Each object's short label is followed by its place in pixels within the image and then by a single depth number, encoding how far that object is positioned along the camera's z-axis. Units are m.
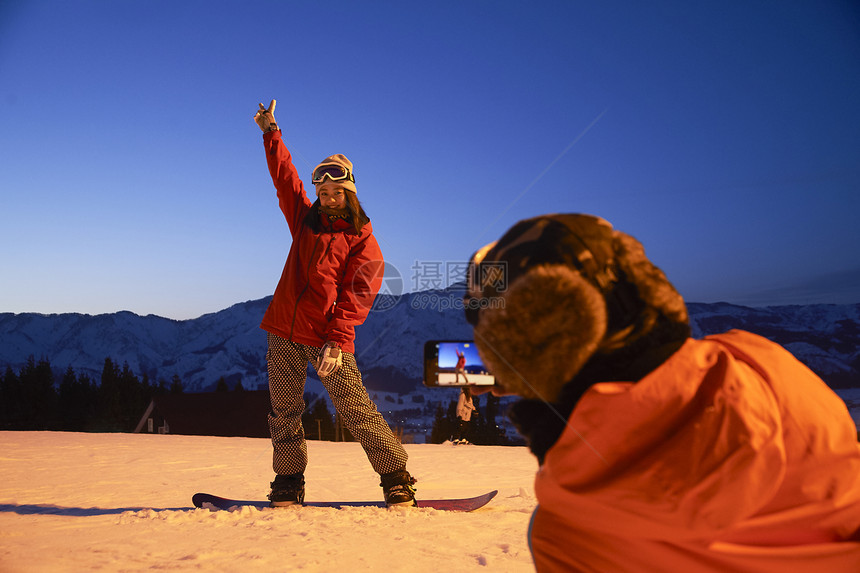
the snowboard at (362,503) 2.90
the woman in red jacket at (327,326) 2.88
